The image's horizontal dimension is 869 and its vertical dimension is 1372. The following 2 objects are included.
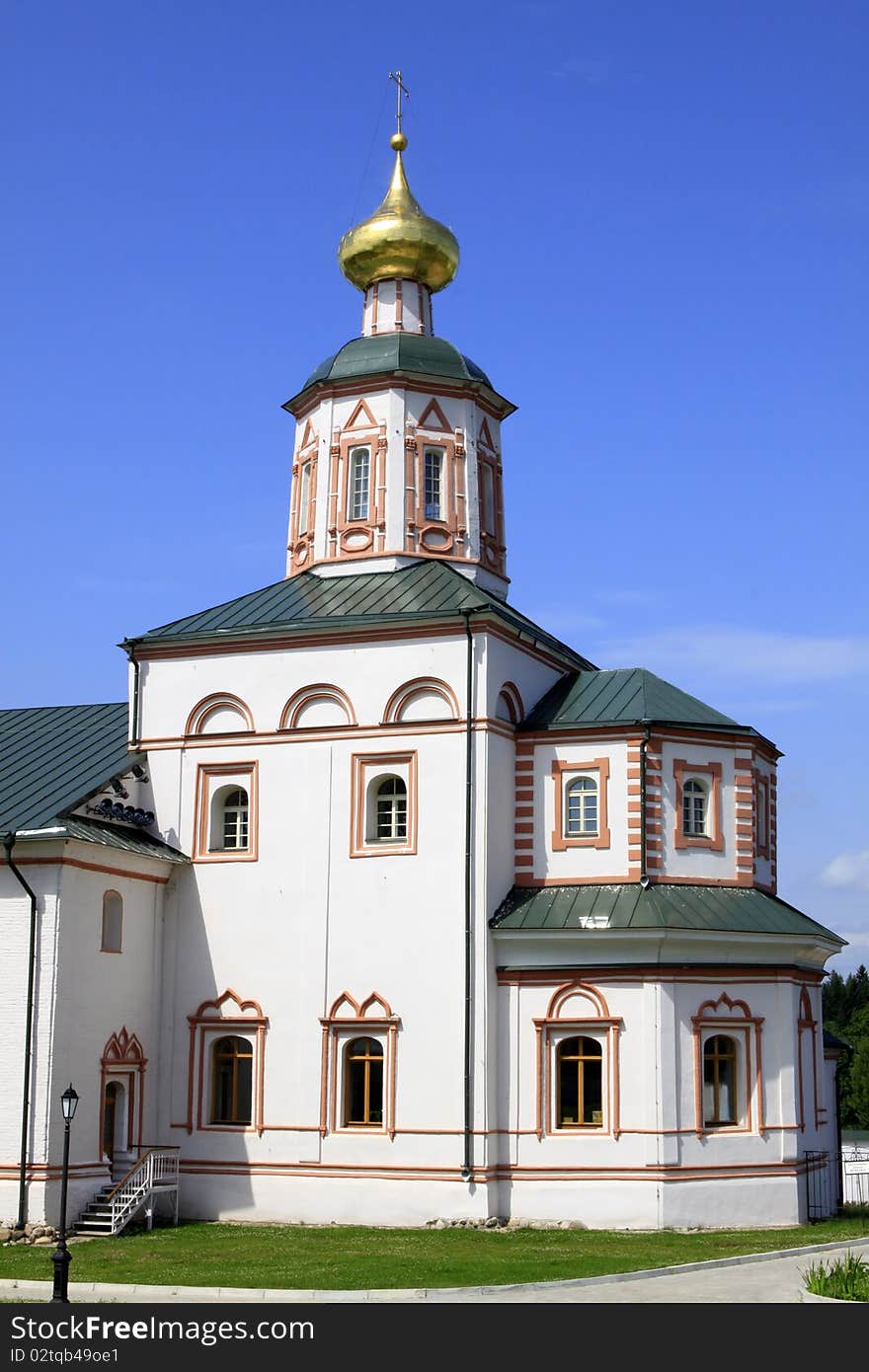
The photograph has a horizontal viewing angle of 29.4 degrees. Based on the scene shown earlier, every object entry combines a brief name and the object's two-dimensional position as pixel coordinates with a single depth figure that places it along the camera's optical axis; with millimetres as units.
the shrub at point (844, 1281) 16266
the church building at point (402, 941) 26328
